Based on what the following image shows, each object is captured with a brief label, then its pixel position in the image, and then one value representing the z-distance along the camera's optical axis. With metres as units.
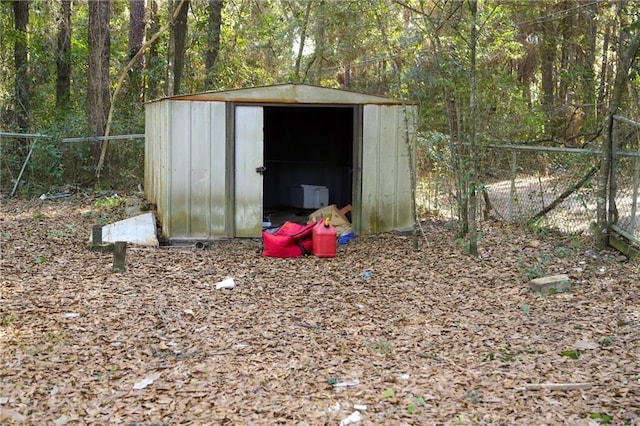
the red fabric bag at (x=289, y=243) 8.64
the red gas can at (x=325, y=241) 8.59
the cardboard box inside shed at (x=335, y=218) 10.05
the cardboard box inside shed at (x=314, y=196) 13.20
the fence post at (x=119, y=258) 7.54
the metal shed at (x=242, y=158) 9.29
